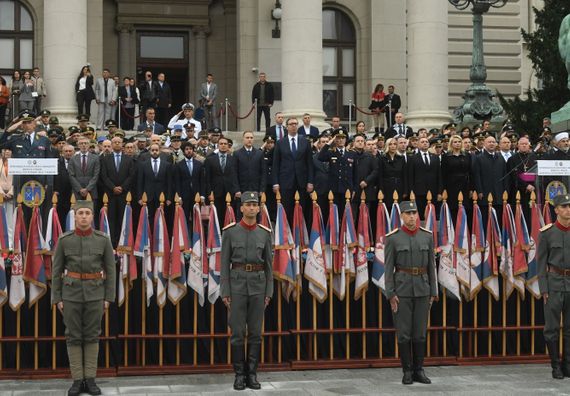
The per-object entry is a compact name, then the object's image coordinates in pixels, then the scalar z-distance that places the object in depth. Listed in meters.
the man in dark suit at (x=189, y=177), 18.56
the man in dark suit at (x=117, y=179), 17.70
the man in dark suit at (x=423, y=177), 18.19
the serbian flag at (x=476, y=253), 14.95
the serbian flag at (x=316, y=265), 14.58
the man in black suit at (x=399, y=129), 23.97
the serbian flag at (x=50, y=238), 13.87
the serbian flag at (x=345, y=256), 14.70
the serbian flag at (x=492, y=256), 14.96
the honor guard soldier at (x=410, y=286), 13.48
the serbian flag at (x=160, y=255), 14.26
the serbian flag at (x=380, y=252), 14.59
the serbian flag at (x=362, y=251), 14.64
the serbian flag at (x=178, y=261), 14.24
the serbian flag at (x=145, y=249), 14.24
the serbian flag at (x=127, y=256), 14.19
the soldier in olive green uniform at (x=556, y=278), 13.62
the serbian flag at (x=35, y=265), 13.76
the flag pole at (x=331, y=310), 14.61
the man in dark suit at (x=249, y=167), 18.47
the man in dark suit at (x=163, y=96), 29.75
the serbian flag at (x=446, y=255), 14.84
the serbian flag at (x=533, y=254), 14.94
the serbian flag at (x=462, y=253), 14.89
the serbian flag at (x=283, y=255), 14.35
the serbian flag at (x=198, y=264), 14.33
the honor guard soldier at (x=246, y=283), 13.20
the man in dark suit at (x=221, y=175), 18.45
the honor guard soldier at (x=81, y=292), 12.70
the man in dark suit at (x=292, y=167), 18.30
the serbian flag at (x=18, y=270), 13.77
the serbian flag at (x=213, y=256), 14.31
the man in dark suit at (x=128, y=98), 30.03
